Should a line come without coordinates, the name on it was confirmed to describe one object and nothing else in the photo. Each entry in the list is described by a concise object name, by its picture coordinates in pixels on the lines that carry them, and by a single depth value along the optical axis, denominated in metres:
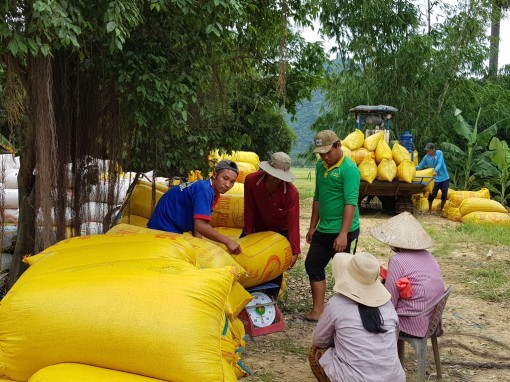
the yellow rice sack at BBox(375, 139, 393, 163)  11.34
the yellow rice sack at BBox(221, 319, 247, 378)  3.30
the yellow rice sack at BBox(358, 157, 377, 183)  11.20
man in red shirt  4.74
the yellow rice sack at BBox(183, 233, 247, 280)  3.74
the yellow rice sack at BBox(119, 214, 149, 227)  5.52
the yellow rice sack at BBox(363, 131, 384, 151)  11.23
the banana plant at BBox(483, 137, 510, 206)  12.85
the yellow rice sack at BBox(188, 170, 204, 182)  8.17
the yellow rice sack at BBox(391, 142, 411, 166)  11.59
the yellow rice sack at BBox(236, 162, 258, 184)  12.52
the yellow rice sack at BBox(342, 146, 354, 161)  11.04
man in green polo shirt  4.54
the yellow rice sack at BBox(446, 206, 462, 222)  11.82
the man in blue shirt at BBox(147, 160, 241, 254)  4.06
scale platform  4.47
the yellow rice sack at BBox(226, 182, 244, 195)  7.80
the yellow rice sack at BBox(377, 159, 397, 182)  11.34
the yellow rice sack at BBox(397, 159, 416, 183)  11.45
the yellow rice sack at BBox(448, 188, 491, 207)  12.08
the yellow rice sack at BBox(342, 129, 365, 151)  11.05
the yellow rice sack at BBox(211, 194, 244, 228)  6.00
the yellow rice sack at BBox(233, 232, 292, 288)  4.34
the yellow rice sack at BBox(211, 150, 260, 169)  14.39
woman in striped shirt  3.44
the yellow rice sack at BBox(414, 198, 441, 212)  13.48
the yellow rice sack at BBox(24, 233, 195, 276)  3.12
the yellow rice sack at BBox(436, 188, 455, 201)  12.80
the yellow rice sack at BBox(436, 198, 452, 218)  12.39
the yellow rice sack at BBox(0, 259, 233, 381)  2.59
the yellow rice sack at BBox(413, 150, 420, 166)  13.13
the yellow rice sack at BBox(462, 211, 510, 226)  11.17
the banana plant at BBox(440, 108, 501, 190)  13.68
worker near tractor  12.32
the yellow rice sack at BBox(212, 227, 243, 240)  5.81
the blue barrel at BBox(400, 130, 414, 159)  13.16
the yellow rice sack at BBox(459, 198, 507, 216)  11.53
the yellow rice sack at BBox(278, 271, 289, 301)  5.24
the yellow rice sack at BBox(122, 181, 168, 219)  5.58
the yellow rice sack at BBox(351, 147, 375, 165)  11.18
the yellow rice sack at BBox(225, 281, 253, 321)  3.78
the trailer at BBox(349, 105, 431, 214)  11.66
